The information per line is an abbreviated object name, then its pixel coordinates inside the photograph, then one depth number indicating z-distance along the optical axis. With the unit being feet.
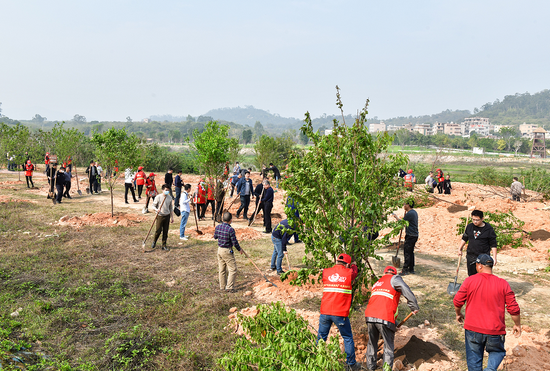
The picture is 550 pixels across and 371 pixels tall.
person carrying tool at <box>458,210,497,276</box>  21.50
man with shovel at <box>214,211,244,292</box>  25.59
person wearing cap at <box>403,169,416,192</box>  67.89
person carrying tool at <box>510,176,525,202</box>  65.05
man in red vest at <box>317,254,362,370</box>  16.16
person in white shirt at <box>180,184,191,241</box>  40.40
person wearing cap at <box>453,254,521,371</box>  14.39
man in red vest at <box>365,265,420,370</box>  15.62
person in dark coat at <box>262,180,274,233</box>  43.57
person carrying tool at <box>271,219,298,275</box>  28.78
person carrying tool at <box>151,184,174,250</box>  34.71
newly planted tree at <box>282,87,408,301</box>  17.69
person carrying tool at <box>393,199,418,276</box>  28.48
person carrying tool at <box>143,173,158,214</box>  54.19
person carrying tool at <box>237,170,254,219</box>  51.83
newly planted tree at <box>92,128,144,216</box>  48.42
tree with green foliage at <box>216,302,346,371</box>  11.29
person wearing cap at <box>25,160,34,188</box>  70.12
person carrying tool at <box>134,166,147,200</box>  60.08
